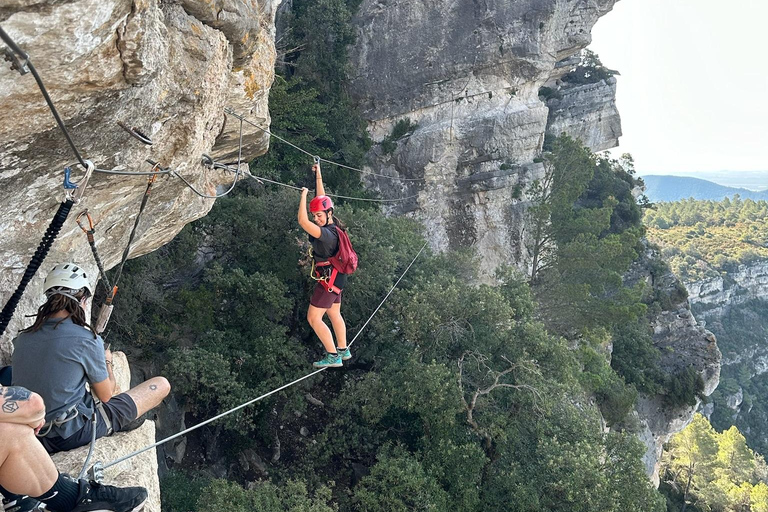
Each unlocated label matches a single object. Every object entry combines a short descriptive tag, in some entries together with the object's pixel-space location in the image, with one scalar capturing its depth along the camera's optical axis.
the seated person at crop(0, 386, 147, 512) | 2.91
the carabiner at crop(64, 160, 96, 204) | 3.54
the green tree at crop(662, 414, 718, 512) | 34.50
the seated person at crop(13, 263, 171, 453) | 3.38
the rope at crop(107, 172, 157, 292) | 4.38
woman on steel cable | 6.38
